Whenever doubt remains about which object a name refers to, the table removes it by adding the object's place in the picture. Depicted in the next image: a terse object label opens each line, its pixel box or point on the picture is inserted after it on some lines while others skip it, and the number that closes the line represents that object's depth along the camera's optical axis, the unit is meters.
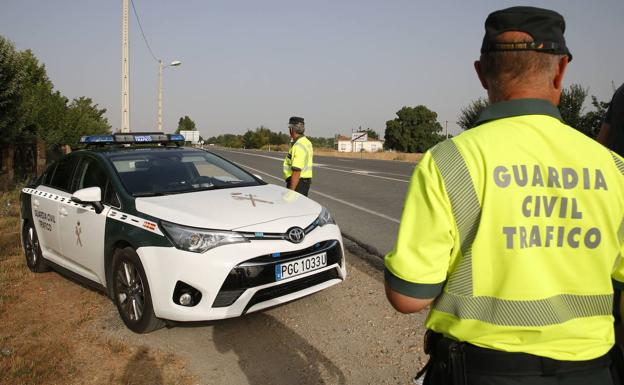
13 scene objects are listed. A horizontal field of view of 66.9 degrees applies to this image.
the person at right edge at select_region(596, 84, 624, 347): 2.23
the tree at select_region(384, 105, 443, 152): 87.50
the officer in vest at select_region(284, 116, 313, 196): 6.34
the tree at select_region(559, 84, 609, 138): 28.81
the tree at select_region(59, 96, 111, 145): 20.27
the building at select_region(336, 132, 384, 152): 114.53
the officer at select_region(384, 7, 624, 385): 1.23
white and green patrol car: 3.41
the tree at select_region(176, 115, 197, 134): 106.96
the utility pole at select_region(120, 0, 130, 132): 16.16
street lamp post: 27.88
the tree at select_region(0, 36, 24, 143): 11.10
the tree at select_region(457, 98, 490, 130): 40.19
